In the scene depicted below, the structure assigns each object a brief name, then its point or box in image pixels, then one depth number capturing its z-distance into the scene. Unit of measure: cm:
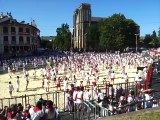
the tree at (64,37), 5762
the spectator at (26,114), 581
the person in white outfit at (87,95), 833
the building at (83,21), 6314
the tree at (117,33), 4382
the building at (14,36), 3863
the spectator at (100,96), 782
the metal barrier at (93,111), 656
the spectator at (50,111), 517
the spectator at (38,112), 488
